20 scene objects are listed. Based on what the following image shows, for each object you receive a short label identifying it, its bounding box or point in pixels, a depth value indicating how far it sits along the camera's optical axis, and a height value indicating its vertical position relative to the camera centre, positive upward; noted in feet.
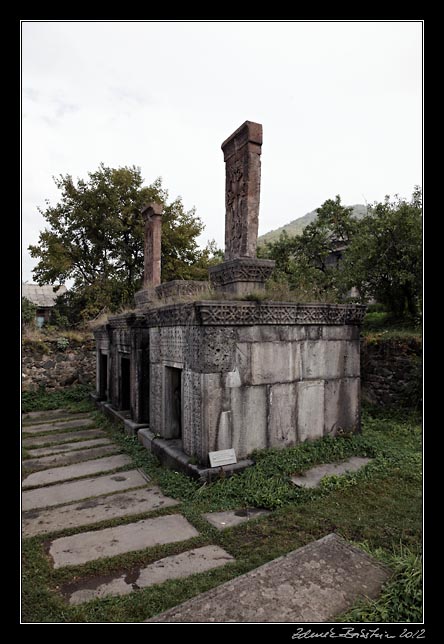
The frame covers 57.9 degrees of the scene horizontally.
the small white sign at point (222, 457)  17.24 -5.56
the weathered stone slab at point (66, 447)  24.06 -7.33
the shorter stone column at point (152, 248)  33.09 +6.88
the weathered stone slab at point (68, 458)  21.79 -7.28
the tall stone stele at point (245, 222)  19.99 +5.50
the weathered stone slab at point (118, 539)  12.23 -6.85
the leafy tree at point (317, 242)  56.59 +13.20
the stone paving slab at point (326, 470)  16.85 -6.43
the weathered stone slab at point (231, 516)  13.77 -6.68
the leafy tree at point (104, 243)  62.39 +14.20
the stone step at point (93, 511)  14.57 -7.05
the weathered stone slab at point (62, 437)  26.43 -7.37
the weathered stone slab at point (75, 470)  19.48 -7.24
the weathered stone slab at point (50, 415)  34.10 -7.53
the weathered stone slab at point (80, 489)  16.98 -7.19
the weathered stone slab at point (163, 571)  10.15 -6.65
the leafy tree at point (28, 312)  55.52 +2.67
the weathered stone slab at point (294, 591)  8.18 -5.82
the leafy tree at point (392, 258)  33.47 +6.15
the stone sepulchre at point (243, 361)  17.93 -1.61
